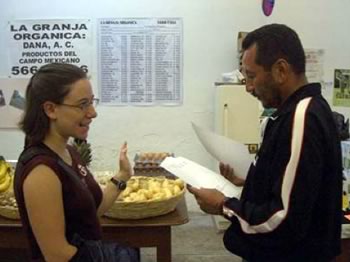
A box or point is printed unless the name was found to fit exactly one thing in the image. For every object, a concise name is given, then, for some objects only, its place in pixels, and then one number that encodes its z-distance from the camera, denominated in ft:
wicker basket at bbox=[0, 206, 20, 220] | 6.96
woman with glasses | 4.47
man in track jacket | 4.27
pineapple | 10.64
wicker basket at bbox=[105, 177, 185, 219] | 6.86
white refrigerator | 12.59
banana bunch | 7.71
